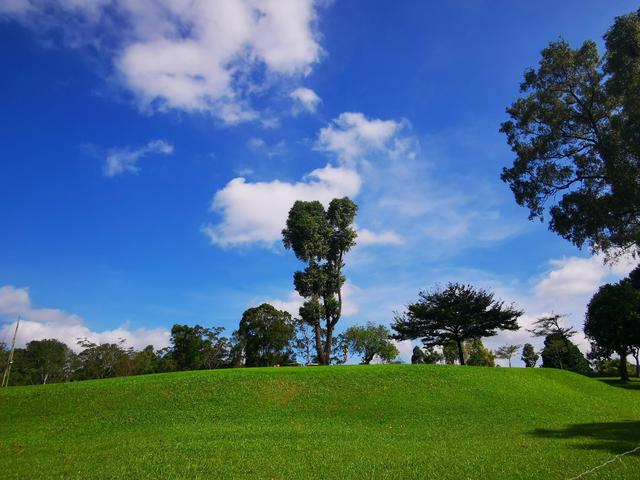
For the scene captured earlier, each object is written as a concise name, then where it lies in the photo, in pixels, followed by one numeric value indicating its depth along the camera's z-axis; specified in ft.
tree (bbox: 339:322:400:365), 207.92
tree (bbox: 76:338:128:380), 238.48
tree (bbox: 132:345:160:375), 226.99
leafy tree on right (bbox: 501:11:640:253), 74.74
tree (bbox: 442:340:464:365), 232.32
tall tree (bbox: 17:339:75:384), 279.08
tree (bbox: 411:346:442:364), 235.15
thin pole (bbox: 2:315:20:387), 167.24
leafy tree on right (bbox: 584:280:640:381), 152.05
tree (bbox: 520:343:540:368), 276.41
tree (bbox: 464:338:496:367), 234.85
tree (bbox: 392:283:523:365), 163.32
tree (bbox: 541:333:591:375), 198.80
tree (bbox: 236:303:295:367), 213.87
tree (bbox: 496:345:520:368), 264.93
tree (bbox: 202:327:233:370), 224.74
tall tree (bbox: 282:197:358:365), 164.25
